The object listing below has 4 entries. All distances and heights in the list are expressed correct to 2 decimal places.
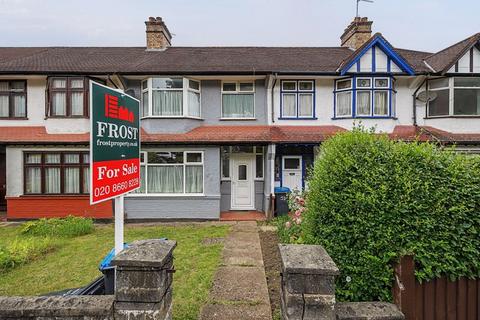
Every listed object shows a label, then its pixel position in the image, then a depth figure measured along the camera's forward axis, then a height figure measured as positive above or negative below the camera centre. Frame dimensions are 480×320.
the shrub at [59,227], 7.95 -2.15
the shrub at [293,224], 6.02 -1.72
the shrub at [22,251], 5.59 -2.20
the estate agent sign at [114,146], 2.74 +0.13
